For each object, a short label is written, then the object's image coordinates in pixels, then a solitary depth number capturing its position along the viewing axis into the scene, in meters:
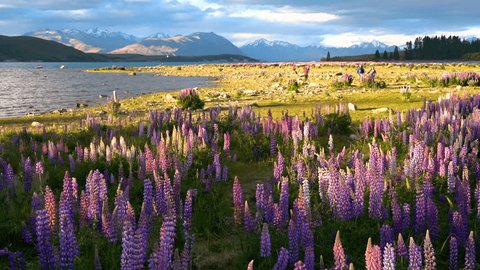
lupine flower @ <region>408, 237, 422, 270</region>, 3.58
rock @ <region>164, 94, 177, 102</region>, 26.34
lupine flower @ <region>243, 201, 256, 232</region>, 5.35
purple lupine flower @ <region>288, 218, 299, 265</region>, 4.45
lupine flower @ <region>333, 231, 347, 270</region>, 3.58
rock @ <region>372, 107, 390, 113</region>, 17.27
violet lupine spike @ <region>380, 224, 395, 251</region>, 4.60
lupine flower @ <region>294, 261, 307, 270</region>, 3.24
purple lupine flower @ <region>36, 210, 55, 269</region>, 4.39
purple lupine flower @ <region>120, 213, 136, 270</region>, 3.73
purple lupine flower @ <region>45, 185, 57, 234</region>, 4.67
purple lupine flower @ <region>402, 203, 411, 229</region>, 5.14
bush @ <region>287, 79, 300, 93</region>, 29.56
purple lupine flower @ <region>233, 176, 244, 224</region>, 5.41
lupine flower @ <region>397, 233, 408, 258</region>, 4.09
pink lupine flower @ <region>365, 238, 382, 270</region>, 3.34
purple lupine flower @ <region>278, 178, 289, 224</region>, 5.39
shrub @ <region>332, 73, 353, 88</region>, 31.24
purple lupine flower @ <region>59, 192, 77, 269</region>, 4.30
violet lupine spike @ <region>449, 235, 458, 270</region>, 4.24
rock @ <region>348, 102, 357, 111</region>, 18.25
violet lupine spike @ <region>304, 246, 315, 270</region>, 3.87
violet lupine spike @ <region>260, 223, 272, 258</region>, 4.36
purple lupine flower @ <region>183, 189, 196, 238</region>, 5.12
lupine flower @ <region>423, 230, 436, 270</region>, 3.65
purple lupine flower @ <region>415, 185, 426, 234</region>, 5.18
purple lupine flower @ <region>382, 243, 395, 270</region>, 3.32
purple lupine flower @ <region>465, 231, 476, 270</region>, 4.05
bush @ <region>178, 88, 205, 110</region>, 21.23
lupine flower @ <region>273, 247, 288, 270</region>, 4.02
